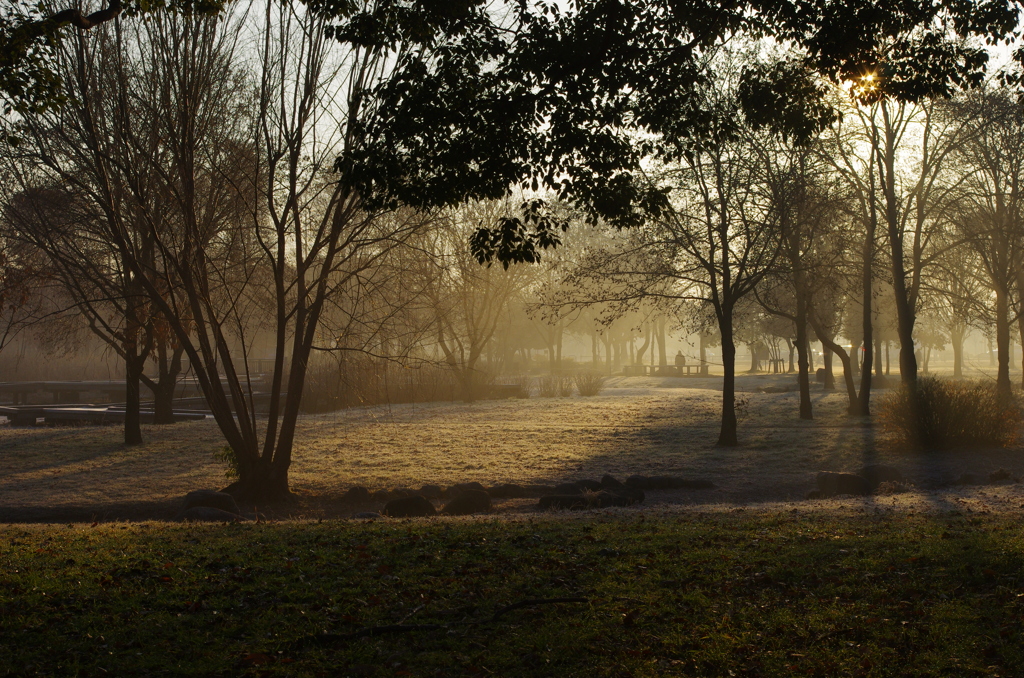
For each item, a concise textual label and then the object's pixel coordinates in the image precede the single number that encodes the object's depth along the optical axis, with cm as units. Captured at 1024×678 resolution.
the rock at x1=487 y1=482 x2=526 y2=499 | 1205
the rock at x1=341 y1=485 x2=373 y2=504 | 1181
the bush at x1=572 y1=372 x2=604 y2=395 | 3297
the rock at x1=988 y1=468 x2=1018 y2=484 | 1162
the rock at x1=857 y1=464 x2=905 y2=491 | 1230
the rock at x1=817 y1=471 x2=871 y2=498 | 1146
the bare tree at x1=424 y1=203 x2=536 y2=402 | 2962
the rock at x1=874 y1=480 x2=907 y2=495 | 1134
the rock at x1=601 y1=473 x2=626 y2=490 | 1189
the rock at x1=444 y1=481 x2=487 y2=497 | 1211
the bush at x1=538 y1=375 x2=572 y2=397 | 3374
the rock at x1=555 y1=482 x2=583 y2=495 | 1177
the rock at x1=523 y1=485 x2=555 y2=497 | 1220
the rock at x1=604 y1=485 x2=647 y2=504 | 1105
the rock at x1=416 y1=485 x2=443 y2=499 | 1197
